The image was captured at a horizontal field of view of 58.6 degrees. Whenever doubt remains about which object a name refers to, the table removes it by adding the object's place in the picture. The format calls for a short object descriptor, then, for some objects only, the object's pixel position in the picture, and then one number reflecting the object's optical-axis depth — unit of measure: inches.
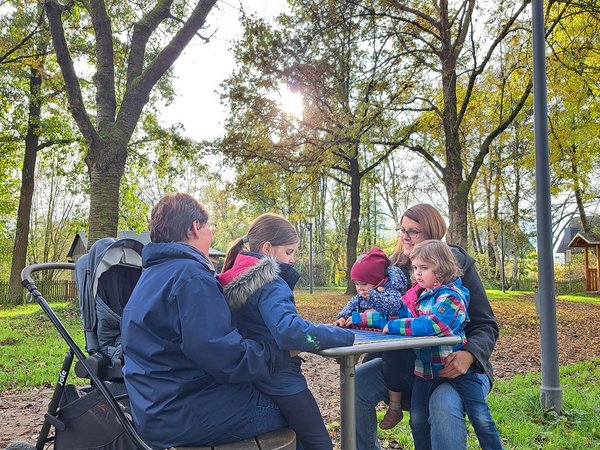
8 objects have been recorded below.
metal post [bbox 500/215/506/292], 1179.3
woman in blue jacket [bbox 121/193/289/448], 82.8
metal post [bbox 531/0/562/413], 203.9
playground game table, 93.3
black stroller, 103.3
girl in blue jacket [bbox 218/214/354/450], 87.4
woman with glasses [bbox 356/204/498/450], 107.9
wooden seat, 86.7
